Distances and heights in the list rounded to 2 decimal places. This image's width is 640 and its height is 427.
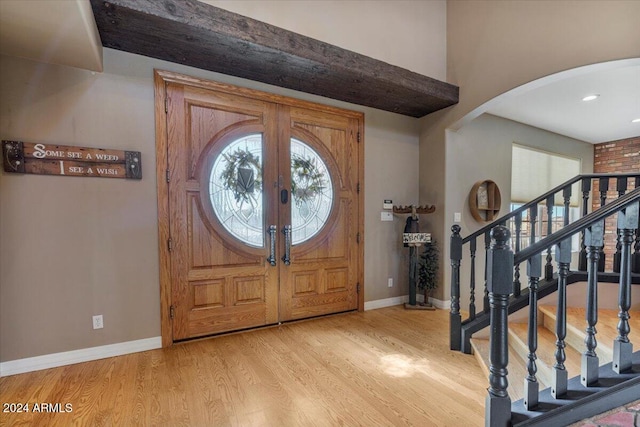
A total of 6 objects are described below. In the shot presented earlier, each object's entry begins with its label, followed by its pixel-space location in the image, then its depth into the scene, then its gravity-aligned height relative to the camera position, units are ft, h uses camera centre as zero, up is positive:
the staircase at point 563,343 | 4.79 -2.37
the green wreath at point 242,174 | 9.96 +1.03
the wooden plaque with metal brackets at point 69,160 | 7.39 +1.22
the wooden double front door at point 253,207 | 9.21 -0.08
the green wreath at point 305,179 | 11.12 +0.96
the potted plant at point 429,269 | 12.63 -2.79
